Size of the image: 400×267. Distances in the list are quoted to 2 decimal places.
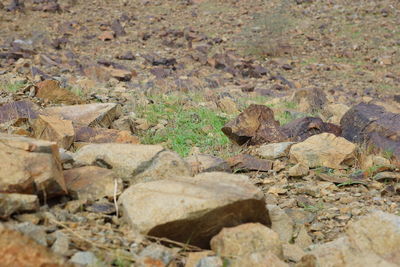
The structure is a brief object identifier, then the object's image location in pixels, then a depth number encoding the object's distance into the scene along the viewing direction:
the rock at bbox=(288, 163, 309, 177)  5.69
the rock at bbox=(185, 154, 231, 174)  5.25
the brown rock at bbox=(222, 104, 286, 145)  7.03
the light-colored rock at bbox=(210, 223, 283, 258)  3.20
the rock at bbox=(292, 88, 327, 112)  11.08
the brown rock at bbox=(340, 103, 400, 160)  6.48
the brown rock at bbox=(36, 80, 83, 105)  8.18
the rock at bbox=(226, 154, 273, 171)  5.98
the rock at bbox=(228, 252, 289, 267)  2.97
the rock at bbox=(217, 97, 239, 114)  9.53
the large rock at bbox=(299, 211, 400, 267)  3.20
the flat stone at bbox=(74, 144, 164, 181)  4.06
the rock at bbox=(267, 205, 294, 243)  3.95
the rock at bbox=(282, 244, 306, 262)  3.48
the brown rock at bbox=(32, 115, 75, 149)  5.92
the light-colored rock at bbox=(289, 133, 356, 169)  6.07
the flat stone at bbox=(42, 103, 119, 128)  7.14
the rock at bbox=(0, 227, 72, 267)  2.54
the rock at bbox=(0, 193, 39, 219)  2.96
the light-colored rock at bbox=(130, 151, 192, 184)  4.02
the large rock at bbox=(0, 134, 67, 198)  3.22
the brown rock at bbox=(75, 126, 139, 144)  6.38
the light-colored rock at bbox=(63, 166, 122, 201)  3.63
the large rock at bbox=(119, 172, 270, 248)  3.17
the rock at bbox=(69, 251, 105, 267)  2.74
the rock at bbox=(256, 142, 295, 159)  6.41
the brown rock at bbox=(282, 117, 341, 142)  7.08
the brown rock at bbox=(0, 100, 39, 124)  6.69
